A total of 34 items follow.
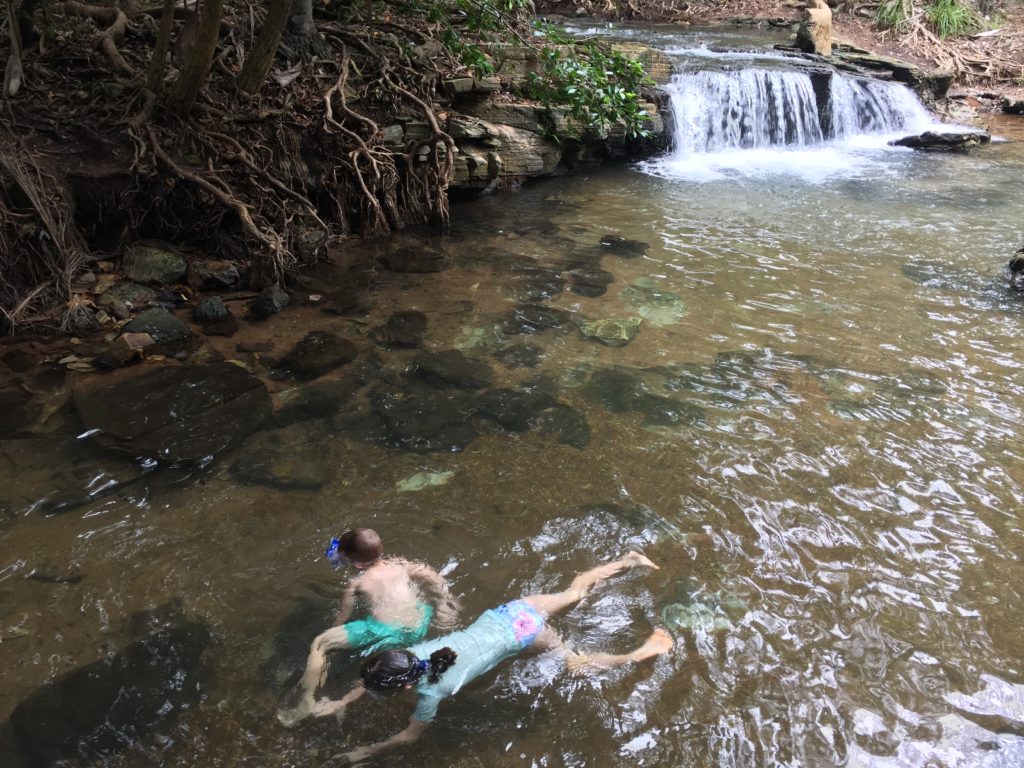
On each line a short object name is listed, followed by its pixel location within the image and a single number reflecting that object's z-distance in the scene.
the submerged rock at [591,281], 5.64
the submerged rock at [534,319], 5.02
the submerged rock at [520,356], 4.54
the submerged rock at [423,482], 3.40
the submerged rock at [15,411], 3.71
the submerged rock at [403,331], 4.81
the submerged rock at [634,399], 3.95
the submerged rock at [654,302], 5.16
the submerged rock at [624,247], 6.42
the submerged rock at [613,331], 4.83
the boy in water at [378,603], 2.56
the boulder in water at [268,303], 5.13
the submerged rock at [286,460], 3.44
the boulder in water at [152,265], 5.29
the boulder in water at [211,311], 4.97
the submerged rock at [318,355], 4.42
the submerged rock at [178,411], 3.62
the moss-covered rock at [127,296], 4.99
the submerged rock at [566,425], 3.78
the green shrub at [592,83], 6.56
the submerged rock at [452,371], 4.32
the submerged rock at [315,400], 3.95
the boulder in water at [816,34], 13.00
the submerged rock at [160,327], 4.61
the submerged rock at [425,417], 3.77
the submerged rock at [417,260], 6.11
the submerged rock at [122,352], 4.32
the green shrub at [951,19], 15.34
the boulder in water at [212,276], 5.41
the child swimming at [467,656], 2.29
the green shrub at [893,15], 15.57
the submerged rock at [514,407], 3.93
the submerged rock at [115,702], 2.20
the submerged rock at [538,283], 5.55
